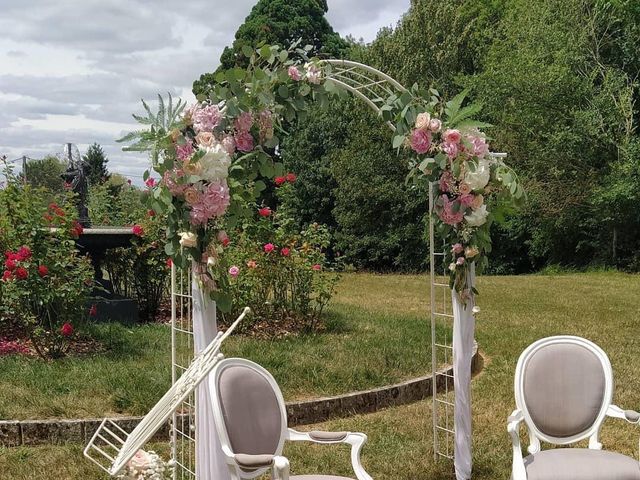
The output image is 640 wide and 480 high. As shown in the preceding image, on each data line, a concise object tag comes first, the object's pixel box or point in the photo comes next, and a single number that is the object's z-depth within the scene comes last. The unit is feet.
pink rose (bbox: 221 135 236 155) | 11.25
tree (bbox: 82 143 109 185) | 91.81
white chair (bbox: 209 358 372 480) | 9.83
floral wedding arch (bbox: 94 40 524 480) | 10.92
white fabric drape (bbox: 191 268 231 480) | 11.10
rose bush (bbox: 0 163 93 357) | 20.42
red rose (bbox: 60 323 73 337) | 19.72
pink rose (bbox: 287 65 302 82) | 11.99
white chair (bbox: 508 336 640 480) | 11.79
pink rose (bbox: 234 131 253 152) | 11.50
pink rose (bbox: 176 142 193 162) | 10.80
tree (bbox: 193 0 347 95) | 82.69
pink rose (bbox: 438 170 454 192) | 12.98
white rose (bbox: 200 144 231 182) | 10.68
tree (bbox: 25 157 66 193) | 84.38
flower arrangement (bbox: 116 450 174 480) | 7.39
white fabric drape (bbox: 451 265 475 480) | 13.80
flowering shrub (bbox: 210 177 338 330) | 24.34
